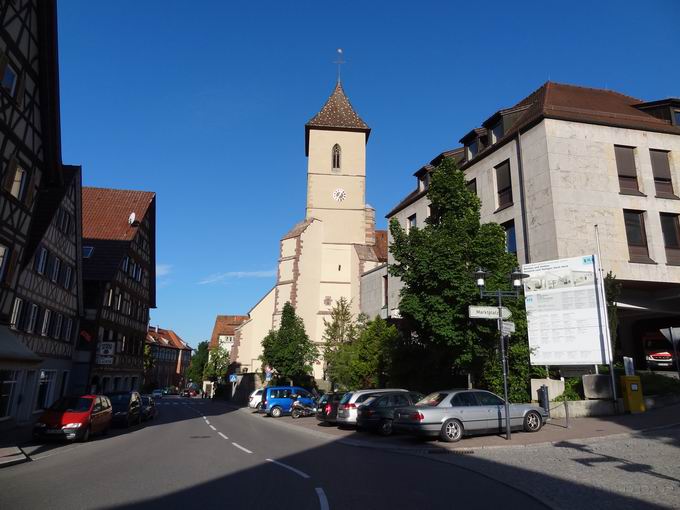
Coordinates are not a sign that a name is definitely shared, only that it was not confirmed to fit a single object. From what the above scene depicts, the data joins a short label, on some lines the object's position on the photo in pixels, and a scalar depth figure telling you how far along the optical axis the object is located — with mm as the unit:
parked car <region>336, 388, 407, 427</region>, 19453
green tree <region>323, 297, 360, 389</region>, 34394
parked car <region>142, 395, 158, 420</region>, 25998
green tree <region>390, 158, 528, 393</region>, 18094
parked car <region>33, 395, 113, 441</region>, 15938
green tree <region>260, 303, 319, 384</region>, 43094
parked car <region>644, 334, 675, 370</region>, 25266
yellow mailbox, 16922
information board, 18125
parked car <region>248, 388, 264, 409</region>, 36081
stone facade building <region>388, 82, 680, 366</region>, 22328
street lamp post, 13720
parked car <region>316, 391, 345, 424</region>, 20819
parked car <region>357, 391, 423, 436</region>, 17312
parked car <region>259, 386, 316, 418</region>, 31031
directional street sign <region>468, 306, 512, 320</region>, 14609
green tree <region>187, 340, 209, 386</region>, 104938
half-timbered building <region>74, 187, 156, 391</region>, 30688
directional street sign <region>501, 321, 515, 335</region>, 14326
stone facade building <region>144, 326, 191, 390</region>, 92062
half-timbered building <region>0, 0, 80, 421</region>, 17328
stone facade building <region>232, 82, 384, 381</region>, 49438
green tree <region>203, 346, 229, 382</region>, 70750
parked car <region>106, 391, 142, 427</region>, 21922
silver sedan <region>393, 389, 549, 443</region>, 13727
